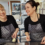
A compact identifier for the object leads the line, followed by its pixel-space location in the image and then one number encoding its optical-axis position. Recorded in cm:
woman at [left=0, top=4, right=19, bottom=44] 76
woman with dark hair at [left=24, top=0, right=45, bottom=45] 76
